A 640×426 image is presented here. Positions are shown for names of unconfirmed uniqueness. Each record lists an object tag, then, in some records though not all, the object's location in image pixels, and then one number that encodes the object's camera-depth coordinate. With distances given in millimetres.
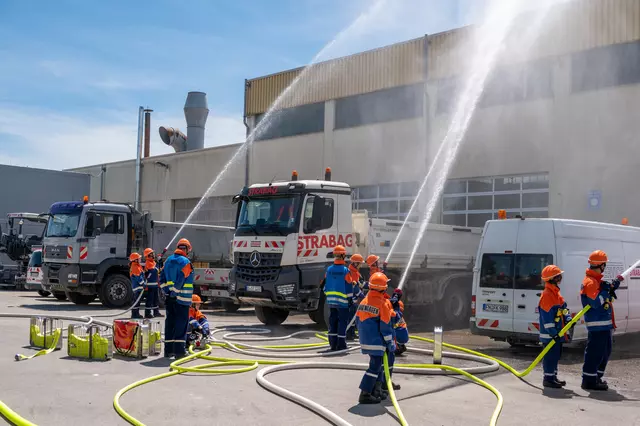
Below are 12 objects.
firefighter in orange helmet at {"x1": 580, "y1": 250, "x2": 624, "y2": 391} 8117
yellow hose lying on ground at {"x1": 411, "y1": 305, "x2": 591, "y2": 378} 8094
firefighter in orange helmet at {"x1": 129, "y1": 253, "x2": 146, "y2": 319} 15312
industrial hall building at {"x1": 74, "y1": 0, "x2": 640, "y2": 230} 17516
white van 10797
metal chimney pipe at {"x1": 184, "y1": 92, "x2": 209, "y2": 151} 35656
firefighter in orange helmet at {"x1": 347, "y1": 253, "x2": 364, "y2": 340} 10945
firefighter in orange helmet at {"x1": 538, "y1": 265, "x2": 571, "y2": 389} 8172
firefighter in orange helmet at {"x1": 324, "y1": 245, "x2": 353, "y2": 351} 10672
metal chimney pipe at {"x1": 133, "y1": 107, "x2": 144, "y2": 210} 33062
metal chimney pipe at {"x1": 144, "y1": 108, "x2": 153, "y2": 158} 39250
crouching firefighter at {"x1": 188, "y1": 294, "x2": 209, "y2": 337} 10430
